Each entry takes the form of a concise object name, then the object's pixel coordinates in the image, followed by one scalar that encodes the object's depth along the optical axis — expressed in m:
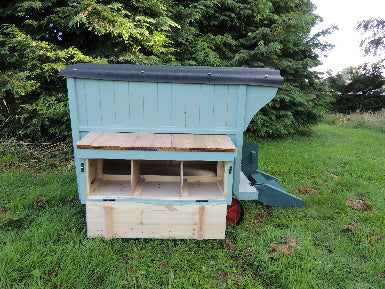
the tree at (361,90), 16.20
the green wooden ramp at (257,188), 2.90
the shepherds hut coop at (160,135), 2.37
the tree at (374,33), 13.94
